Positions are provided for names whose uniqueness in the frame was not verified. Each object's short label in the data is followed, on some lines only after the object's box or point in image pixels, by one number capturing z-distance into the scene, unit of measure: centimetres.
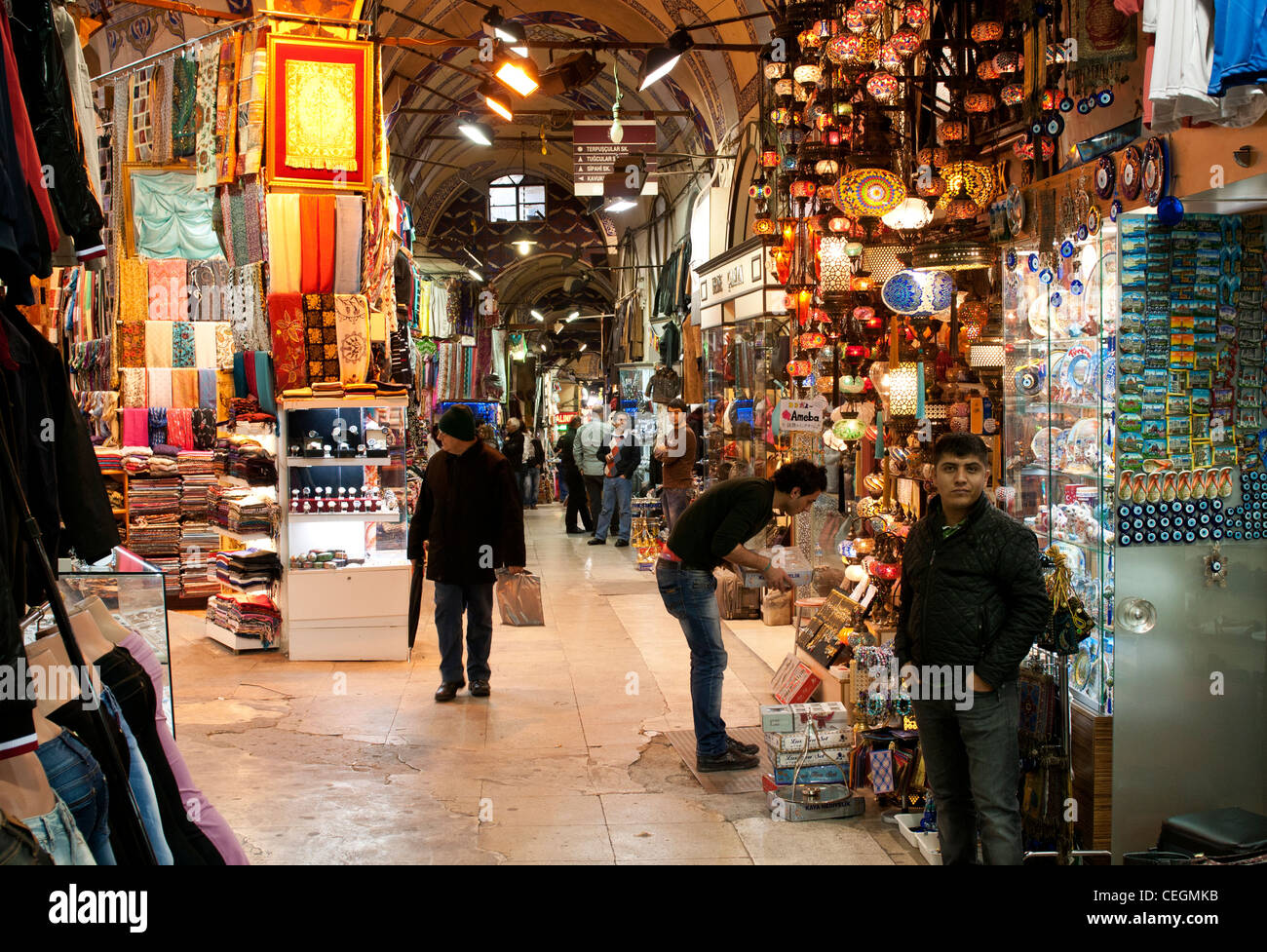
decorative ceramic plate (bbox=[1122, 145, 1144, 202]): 377
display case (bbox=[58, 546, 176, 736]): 331
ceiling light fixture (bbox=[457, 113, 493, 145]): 1115
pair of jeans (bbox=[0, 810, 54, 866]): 198
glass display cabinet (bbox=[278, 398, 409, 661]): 721
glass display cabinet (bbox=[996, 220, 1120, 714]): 392
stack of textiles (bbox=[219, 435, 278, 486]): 788
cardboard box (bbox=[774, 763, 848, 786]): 452
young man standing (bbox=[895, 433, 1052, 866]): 338
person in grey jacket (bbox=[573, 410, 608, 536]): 1370
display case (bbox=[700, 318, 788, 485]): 855
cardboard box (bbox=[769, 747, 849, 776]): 452
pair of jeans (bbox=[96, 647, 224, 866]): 258
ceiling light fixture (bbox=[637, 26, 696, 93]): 888
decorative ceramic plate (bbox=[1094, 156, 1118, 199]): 391
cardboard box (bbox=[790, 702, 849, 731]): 458
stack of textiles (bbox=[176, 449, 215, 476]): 912
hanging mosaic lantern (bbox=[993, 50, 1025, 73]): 459
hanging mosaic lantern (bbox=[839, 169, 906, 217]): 554
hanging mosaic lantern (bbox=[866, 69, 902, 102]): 520
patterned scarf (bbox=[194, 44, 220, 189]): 809
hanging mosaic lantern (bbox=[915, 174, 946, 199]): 518
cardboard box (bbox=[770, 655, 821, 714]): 531
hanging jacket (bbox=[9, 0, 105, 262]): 287
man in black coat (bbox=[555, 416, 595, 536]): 1526
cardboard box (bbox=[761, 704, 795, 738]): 456
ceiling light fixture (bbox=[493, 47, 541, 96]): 827
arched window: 2353
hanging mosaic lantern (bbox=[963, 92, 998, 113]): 479
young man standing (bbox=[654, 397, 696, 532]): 1045
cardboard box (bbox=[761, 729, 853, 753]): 452
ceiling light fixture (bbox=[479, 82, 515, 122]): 930
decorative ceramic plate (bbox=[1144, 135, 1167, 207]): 368
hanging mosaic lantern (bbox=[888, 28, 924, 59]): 485
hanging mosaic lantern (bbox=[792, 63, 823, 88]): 605
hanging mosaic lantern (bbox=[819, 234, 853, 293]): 648
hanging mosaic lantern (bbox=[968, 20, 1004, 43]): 460
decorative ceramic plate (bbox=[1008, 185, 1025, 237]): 451
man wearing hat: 628
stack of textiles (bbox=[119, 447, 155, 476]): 895
